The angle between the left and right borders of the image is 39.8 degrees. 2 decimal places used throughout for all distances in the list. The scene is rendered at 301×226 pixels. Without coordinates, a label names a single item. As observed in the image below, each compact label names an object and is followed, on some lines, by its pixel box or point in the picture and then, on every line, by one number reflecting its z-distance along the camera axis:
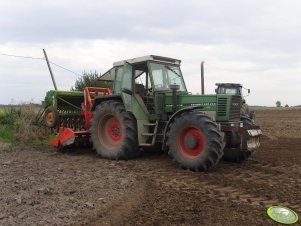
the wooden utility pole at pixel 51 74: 23.37
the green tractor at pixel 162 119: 8.15
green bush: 13.07
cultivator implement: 10.76
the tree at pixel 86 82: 17.28
